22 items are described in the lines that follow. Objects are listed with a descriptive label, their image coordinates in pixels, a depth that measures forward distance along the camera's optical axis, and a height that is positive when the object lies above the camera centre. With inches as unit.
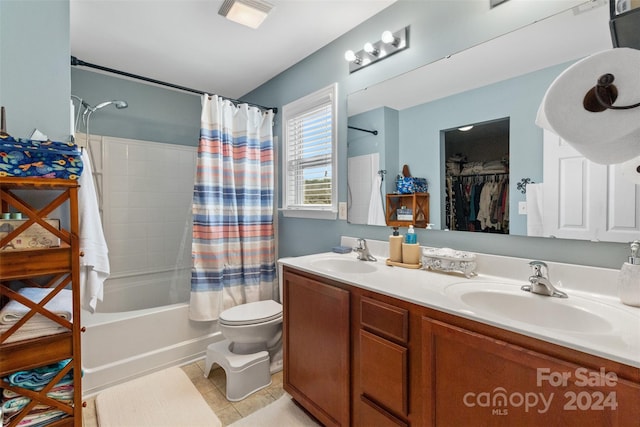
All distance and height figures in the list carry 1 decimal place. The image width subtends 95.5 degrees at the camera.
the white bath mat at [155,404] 64.5 -46.8
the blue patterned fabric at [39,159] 45.1 +8.4
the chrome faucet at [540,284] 42.6 -11.4
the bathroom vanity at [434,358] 28.5 -19.2
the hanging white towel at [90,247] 56.6 -7.3
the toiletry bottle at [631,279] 37.3 -9.3
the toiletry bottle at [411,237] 63.2 -6.2
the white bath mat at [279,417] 63.6 -47.0
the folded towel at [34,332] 46.0 -20.1
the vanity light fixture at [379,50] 67.0 +39.1
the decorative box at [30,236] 46.0 -4.3
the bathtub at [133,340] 74.7 -37.3
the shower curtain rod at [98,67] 74.9 +37.2
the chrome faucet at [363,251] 70.7 -10.5
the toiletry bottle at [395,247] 64.9 -8.7
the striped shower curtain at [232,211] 88.6 -0.5
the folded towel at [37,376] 46.6 -27.5
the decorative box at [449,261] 53.5 -9.9
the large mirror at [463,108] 46.5 +20.9
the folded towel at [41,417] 47.5 -34.6
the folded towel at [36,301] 45.9 -16.1
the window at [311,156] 86.0 +17.2
